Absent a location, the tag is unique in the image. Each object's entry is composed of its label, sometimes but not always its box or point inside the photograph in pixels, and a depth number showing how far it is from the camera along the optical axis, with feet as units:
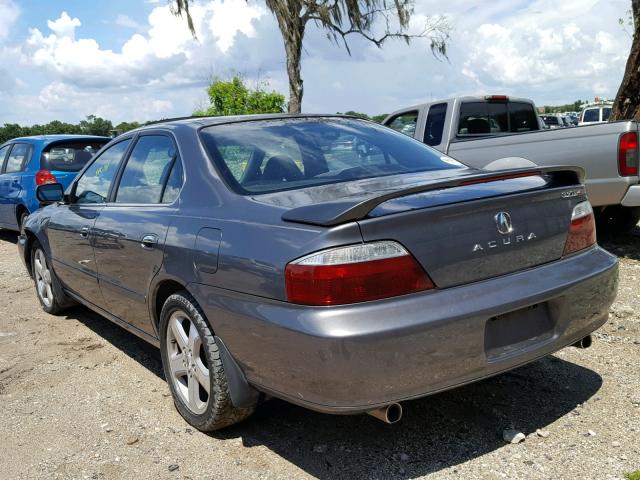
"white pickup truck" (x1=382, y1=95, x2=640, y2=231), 20.54
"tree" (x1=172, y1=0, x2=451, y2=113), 52.95
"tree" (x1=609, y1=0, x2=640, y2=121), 27.20
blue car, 30.09
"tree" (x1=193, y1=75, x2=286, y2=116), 61.05
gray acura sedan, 8.13
